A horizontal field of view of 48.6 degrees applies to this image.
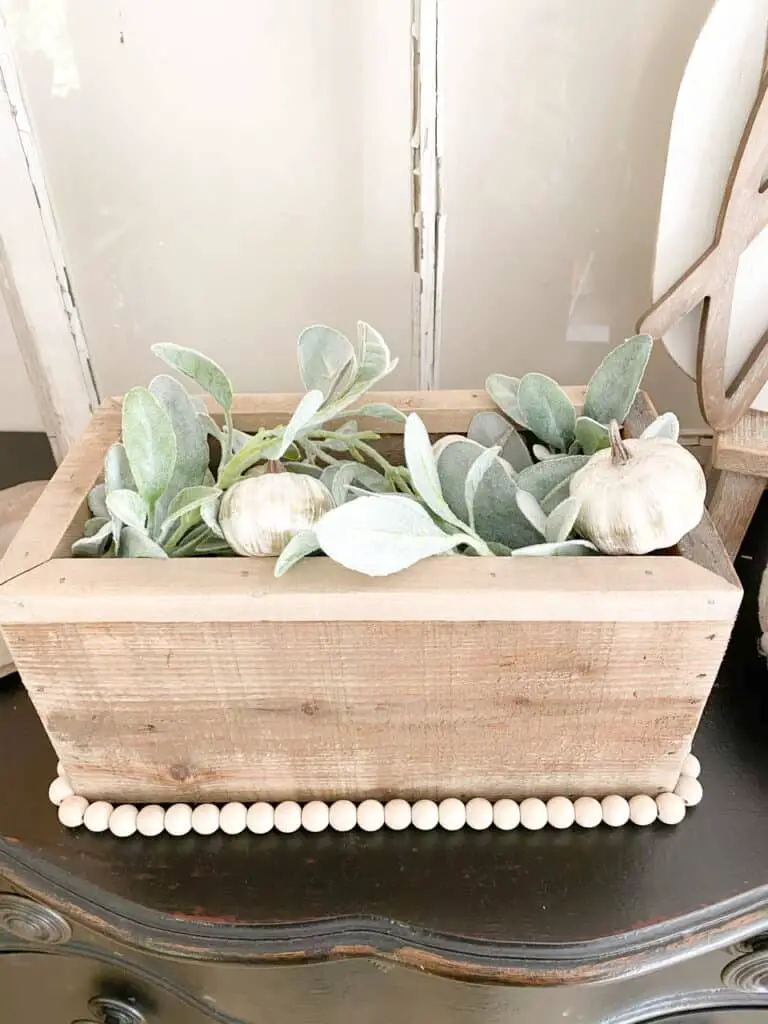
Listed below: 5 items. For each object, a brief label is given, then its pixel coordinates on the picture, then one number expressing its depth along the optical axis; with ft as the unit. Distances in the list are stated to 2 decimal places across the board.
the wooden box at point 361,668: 1.12
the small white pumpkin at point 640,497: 1.15
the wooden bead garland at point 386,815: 1.35
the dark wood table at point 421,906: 1.25
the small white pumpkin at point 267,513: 1.19
